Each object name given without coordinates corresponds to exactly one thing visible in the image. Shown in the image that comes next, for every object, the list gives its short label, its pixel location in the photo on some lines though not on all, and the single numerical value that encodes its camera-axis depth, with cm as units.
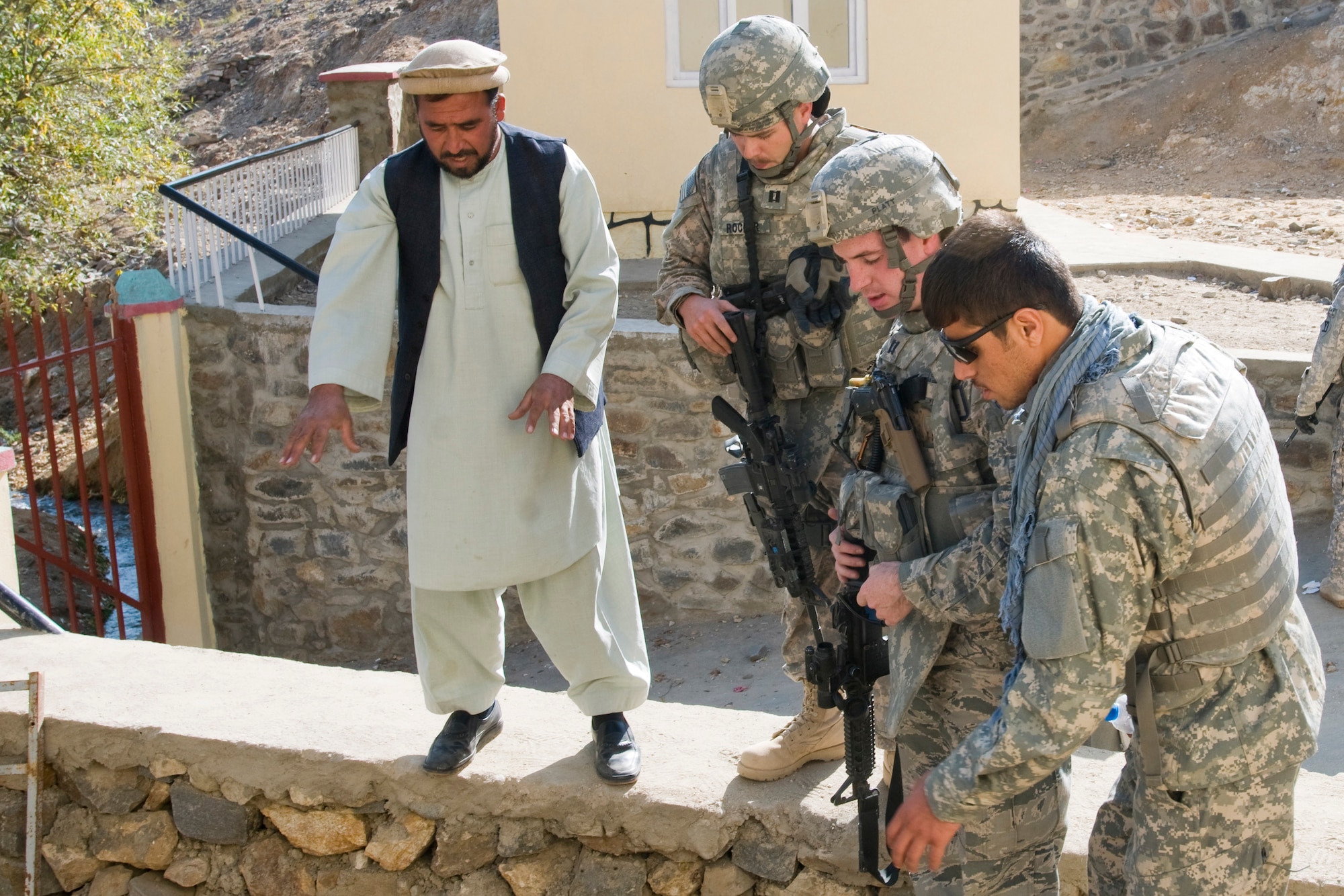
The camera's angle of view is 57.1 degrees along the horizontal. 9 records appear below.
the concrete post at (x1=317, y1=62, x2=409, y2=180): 1020
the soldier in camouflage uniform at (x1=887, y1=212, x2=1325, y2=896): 166
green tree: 821
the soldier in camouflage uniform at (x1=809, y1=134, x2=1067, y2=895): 208
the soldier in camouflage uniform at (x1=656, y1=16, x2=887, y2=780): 275
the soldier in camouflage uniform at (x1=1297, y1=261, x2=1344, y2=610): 462
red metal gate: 537
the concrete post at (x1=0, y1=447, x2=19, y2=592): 407
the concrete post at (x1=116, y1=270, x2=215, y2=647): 599
